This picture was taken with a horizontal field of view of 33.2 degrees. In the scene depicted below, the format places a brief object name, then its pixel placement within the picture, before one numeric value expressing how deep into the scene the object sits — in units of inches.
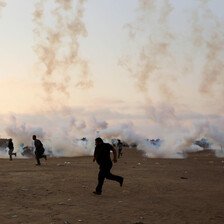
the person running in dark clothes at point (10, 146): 1215.6
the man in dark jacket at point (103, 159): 479.8
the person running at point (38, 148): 898.9
